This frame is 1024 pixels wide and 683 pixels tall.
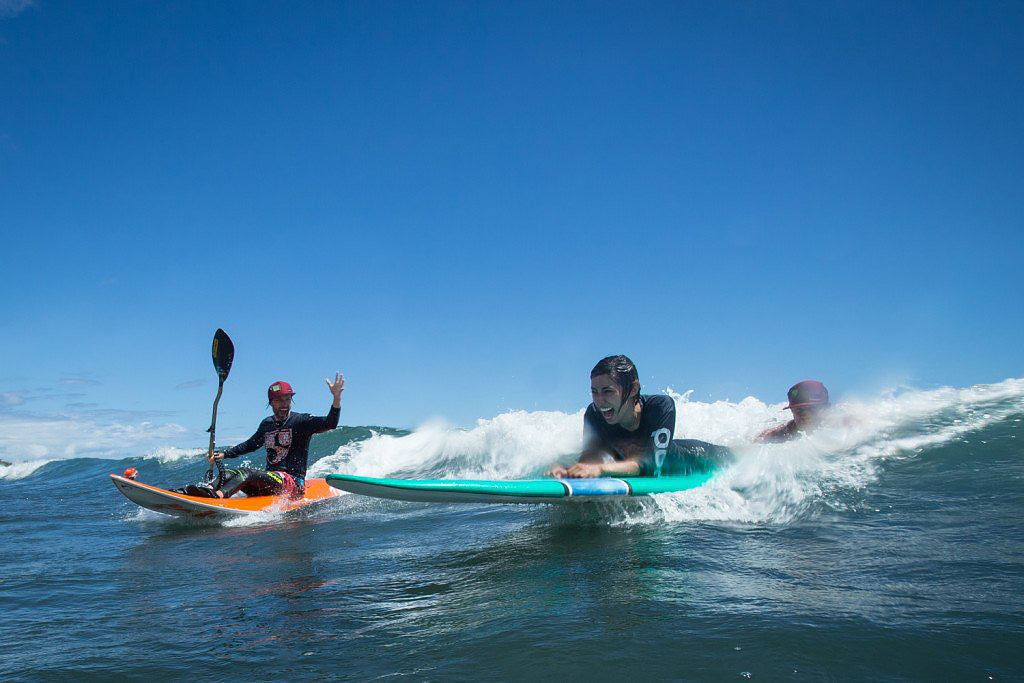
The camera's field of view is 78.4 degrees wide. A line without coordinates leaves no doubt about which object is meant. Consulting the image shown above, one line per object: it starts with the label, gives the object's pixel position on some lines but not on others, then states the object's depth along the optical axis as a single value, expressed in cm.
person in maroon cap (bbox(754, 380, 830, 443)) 737
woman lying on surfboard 506
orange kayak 668
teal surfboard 420
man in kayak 734
